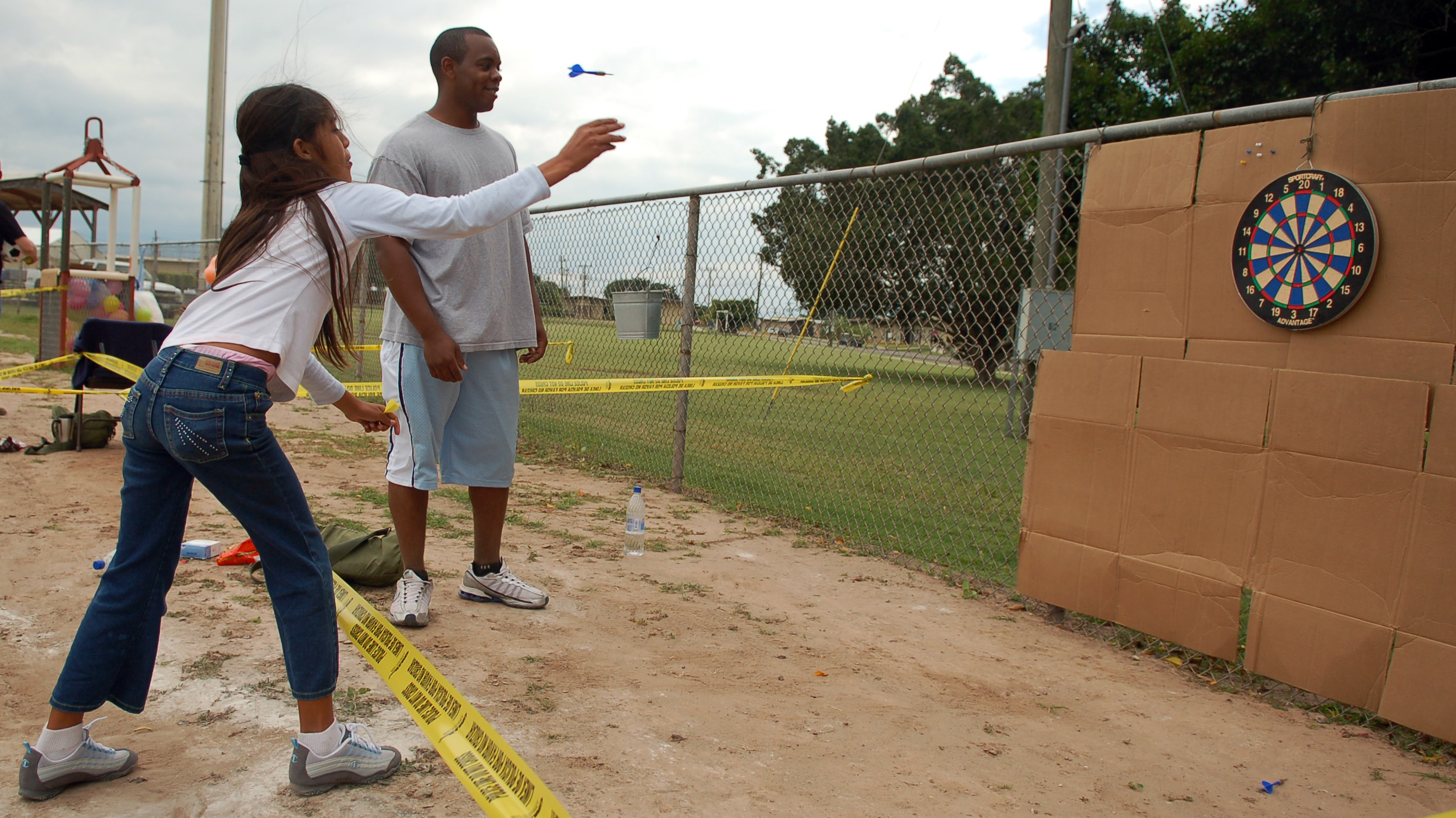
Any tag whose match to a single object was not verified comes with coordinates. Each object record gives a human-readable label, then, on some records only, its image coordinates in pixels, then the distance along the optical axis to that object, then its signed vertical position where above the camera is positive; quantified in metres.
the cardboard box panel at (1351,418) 2.95 -0.13
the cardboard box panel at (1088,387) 3.74 -0.11
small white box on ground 3.98 -1.11
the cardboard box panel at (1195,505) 3.37 -0.52
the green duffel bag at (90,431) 6.48 -1.04
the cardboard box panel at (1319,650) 3.04 -0.94
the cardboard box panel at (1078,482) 3.79 -0.52
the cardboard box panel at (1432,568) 2.86 -0.57
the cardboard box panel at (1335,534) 2.99 -0.52
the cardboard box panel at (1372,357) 2.92 +0.09
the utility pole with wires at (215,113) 13.23 +2.62
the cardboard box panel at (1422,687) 2.86 -0.96
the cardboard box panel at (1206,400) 3.32 -0.11
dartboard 3.07 +0.44
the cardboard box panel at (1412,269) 2.89 +0.38
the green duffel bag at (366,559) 3.77 -1.04
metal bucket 6.63 +0.09
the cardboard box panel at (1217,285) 3.39 +0.32
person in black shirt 6.84 +0.33
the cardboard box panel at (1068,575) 3.84 -0.94
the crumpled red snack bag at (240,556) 3.97 -1.12
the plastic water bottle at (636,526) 4.77 -1.05
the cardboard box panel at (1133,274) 3.60 +0.37
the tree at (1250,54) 14.06 +5.40
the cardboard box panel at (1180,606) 3.44 -0.93
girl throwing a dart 2.01 -0.29
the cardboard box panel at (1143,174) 3.56 +0.77
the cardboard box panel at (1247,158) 3.25 +0.78
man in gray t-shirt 3.29 -0.05
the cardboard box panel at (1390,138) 2.90 +0.81
